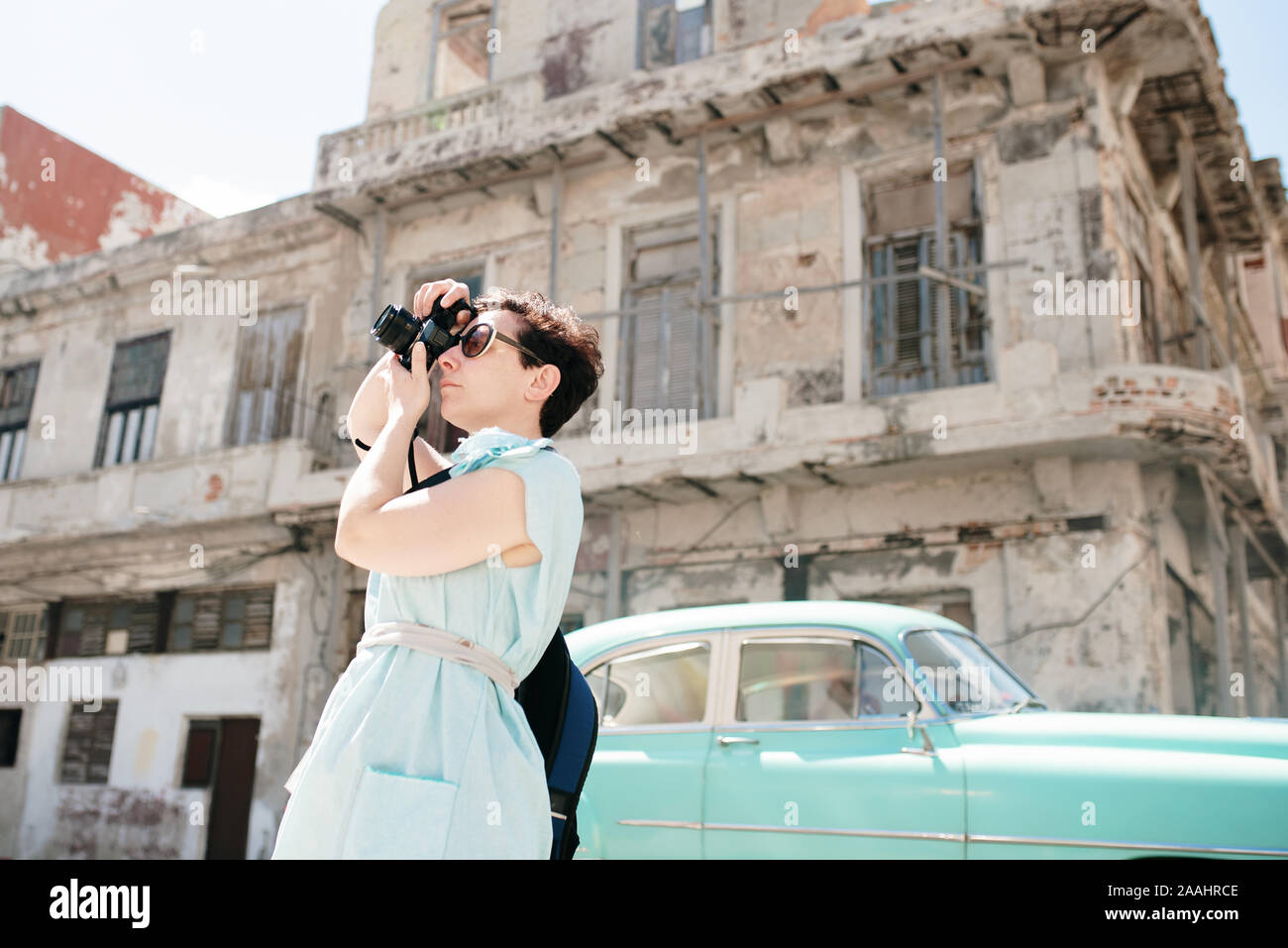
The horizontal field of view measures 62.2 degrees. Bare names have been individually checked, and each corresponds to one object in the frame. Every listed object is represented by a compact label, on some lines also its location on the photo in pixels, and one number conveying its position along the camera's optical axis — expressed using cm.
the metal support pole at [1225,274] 1281
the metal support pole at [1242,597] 1009
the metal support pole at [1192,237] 1005
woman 149
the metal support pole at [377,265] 1200
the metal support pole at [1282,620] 1316
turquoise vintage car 361
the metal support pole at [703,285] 1005
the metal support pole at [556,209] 1111
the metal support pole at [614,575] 1006
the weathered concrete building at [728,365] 870
